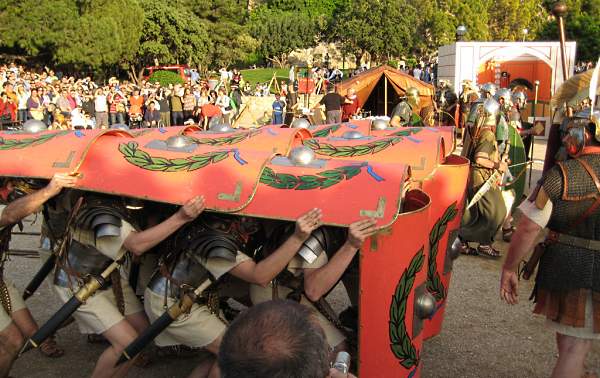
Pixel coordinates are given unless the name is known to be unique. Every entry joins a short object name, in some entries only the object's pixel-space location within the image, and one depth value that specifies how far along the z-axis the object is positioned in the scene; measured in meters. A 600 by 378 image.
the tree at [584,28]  41.94
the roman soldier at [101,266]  3.02
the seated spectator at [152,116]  17.48
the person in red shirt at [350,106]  15.56
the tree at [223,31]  49.38
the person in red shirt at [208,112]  16.66
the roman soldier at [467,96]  10.13
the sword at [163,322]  2.98
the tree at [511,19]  49.47
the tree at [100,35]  32.38
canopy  16.55
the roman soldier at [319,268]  2.76
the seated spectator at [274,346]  1.30
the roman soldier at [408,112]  8.26
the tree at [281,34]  62.38
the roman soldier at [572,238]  2.79
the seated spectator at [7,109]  14.77
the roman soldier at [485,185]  6.04
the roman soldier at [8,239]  3.06
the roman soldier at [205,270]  2.83
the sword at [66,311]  3.08
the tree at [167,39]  41.38
